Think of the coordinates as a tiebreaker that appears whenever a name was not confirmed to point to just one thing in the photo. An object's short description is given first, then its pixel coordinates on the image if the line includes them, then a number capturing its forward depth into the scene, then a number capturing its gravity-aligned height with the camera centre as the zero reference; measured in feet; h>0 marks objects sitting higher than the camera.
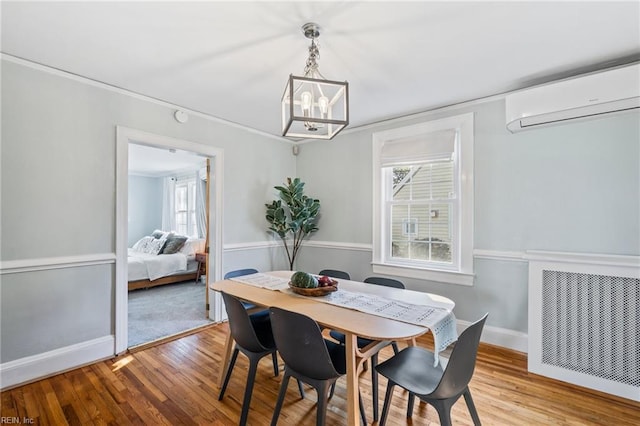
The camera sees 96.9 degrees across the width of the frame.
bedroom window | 22.45 +0.42
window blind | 10.26 +2.52
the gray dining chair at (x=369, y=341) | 6.05 -3.16
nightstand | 18.45 -3.31
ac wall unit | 6.69 +2.98
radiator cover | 6.82 -2.70
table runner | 4.95 -1.88
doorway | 8.91 +0.31
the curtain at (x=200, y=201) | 21.38 +0.94
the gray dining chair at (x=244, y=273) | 7.96 -1.90
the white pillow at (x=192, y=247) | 18.72 -2.27
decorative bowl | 6.50 -1.78
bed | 15.99 -2.80
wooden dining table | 4.68 -1.90
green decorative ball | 6.67 -1.60
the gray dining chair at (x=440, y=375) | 4.41 -2.93
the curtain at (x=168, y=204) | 24.26 +0.78
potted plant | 13.17 +0.09
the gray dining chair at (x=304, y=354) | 4.71 -2.45
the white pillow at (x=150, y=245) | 18.92 -2.23
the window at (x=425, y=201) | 9.96 +0.53
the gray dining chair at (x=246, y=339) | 5.77 -2.74
